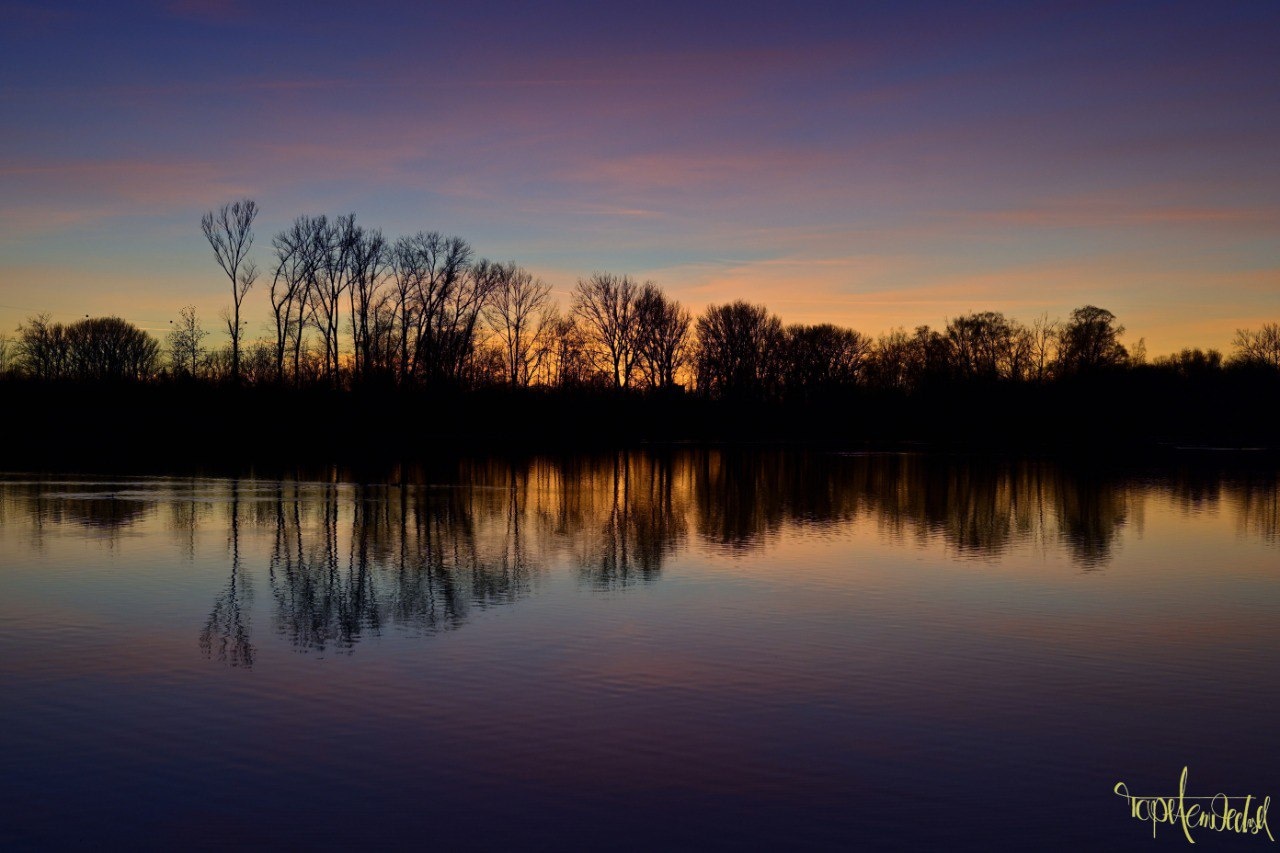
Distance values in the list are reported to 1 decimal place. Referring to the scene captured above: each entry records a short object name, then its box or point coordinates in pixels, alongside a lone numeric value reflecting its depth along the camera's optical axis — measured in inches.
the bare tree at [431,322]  3292.3
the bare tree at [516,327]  3853.3
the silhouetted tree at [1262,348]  4968.0
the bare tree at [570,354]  4084.6
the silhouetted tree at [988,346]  4749.0
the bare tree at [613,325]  4232.3
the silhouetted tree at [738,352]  4471.0
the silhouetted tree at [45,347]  4510.3
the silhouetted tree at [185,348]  3767.2
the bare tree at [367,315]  3174.2
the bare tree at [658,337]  4254.4
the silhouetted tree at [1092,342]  4404.5
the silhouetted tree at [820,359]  4606.3
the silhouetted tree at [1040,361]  4653.1
